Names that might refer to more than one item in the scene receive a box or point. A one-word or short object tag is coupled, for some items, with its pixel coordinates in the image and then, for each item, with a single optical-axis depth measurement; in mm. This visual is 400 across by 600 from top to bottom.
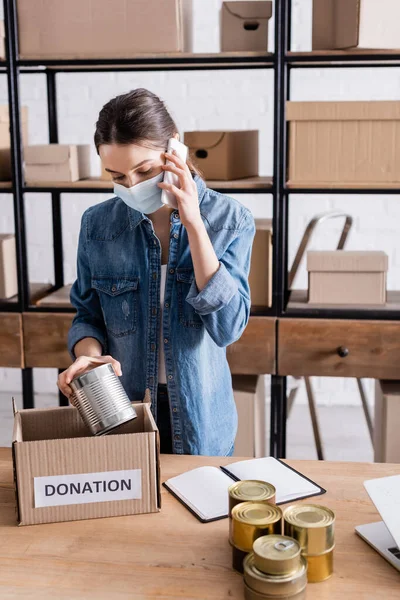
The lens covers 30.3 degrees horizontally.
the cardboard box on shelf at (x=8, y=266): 2777
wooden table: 1021
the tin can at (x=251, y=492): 1089
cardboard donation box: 1177
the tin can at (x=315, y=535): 997
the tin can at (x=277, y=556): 924
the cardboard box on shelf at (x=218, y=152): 2641
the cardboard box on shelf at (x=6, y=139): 2768
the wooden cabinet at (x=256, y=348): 2635
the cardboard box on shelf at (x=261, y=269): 2625
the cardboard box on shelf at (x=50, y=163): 2693
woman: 1606
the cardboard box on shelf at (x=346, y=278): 2611
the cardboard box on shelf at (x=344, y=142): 2471
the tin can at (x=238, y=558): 1047
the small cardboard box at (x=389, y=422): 2592
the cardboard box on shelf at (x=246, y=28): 2537
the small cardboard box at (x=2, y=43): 2639
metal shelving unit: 2482
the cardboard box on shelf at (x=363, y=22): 2387
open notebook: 1248
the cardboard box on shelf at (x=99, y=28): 2529
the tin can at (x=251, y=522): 1016
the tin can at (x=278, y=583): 924
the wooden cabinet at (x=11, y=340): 2762
